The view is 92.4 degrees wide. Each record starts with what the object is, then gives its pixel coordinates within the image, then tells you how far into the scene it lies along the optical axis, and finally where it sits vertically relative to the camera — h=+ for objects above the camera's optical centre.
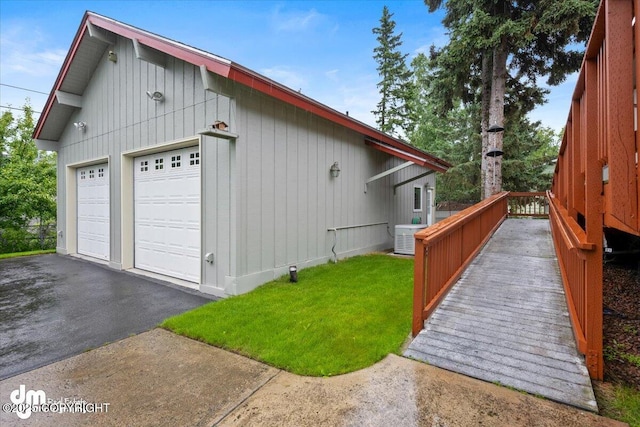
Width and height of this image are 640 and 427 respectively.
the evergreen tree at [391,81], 23.33 +9.93
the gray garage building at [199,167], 5.04 +0.92
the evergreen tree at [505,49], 8.30 +5.08
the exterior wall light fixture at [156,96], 5.88 +2.20
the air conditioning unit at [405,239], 8.41 -0.82
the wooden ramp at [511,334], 2.50 -1.28
